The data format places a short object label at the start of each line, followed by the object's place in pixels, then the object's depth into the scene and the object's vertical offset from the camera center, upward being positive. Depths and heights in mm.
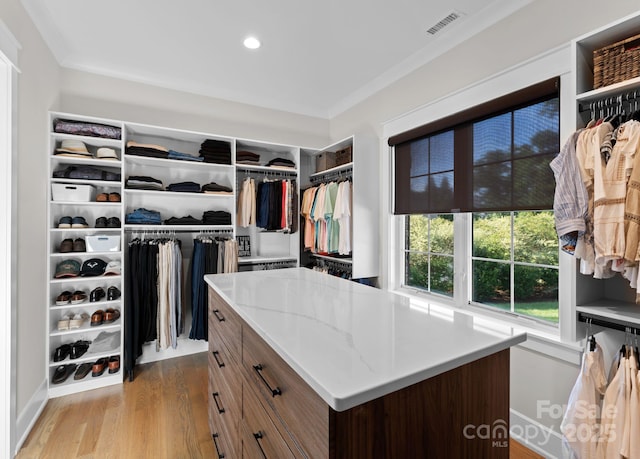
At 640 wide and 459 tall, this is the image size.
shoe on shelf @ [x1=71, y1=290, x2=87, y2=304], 2504 -564
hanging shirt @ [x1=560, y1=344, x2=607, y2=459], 1395 -797
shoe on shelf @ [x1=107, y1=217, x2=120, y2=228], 2633 +47
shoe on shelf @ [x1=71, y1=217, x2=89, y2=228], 2494 +40
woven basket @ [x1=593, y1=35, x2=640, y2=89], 1328 +734
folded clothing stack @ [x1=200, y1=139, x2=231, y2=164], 3113 +763
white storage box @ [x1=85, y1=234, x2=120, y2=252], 2559 -127
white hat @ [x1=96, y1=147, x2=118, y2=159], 2619 +621
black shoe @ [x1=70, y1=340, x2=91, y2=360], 2506 -990
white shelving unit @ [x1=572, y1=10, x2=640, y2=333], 1354 +545
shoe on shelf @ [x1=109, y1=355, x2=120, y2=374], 2574 -1126
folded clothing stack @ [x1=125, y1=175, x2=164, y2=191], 2779 +404
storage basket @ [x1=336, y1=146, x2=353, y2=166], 3156 +748
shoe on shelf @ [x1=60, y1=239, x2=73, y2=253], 2471 -146
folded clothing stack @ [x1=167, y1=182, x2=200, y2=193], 2994 +392
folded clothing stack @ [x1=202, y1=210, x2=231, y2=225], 3114 +109
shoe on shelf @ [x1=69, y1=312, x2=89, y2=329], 2479 -752
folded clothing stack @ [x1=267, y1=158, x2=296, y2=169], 3486 +735
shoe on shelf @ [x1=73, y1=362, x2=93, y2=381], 2482 -1157
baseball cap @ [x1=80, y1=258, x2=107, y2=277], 2559 -331
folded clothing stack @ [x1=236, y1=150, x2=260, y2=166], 3322 +756
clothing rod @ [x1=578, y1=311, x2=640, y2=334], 1421 -436
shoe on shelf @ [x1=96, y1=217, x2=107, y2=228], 2604 +46
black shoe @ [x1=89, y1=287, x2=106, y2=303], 2592 -559
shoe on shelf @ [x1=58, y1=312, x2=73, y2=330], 2457 -755
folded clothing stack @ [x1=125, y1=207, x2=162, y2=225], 2803 +97
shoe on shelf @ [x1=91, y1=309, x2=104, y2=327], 2574 -745
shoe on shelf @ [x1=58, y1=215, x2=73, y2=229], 2453 +43
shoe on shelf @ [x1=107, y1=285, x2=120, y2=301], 2646 -560
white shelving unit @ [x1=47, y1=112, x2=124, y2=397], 2422 -252
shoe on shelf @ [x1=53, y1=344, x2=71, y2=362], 2465 -998
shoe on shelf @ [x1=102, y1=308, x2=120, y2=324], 2639 -745
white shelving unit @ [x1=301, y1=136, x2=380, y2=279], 3039 +216
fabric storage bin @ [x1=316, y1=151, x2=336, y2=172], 3502 +783
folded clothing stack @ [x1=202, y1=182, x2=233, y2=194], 3109 +393
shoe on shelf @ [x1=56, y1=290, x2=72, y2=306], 2452 -563
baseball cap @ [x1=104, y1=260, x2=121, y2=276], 2633 -349
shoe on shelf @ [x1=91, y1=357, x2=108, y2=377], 2531 -1137
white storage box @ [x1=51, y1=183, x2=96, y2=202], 2434 +281
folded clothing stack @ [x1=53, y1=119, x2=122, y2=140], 2482 +807
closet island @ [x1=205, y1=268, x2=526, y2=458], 667 -378
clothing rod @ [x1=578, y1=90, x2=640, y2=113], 1392 +590
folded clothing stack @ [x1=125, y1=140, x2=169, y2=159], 2775 +700
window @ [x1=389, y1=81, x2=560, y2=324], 1892 +184
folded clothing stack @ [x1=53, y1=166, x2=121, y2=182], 2484 +439
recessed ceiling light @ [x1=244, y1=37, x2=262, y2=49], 2422 +1457
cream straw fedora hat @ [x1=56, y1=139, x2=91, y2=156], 2500 +638
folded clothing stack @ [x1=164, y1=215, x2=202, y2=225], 2983 +67
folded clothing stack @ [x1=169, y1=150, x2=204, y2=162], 2955 +685
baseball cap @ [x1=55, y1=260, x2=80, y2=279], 2473 -332
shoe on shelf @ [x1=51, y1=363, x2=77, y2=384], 2421 -1158
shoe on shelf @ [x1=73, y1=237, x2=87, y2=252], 2520 -149
